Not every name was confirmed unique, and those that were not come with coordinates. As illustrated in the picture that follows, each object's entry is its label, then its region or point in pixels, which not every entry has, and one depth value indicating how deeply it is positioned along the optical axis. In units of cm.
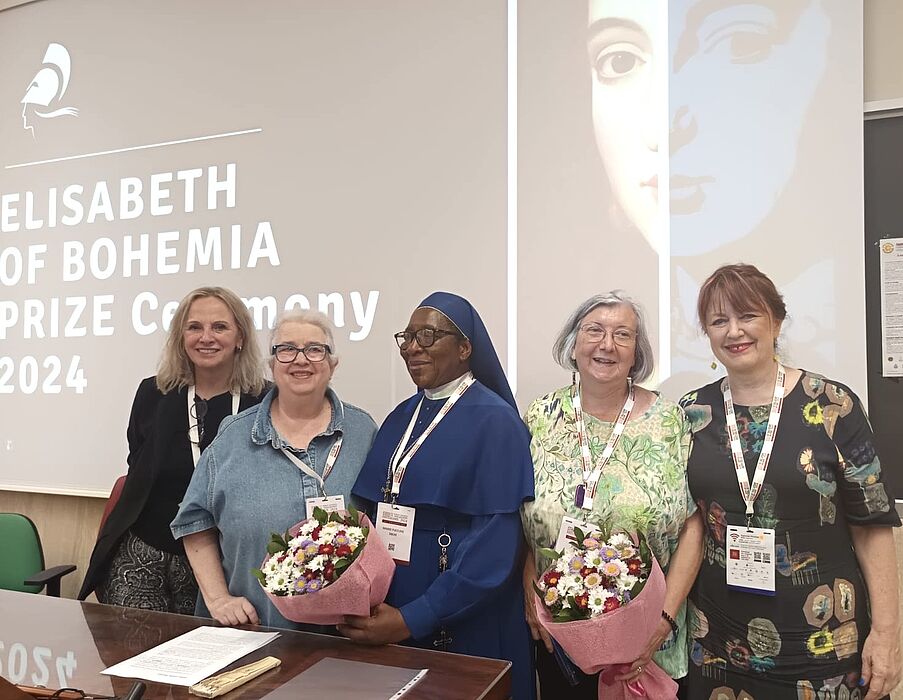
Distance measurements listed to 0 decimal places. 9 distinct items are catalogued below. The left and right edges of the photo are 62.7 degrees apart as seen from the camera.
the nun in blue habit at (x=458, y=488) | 210
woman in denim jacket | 226
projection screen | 272
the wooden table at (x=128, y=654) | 159
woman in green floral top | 216
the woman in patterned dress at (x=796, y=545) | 207
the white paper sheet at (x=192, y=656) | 163
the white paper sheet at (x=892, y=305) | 256
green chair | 364
